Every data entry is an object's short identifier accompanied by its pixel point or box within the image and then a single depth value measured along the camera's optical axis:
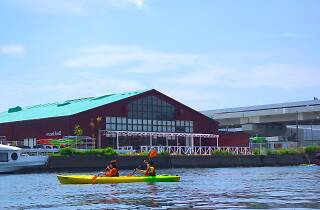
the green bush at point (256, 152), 92.06
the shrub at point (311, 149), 97.69
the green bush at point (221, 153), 85.44
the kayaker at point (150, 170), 44.41
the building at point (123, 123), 84.12
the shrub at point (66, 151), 69.56
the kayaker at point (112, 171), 44.12
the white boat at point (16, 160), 65.50
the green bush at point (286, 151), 92.71
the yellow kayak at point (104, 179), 42.73
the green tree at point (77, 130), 81.38
